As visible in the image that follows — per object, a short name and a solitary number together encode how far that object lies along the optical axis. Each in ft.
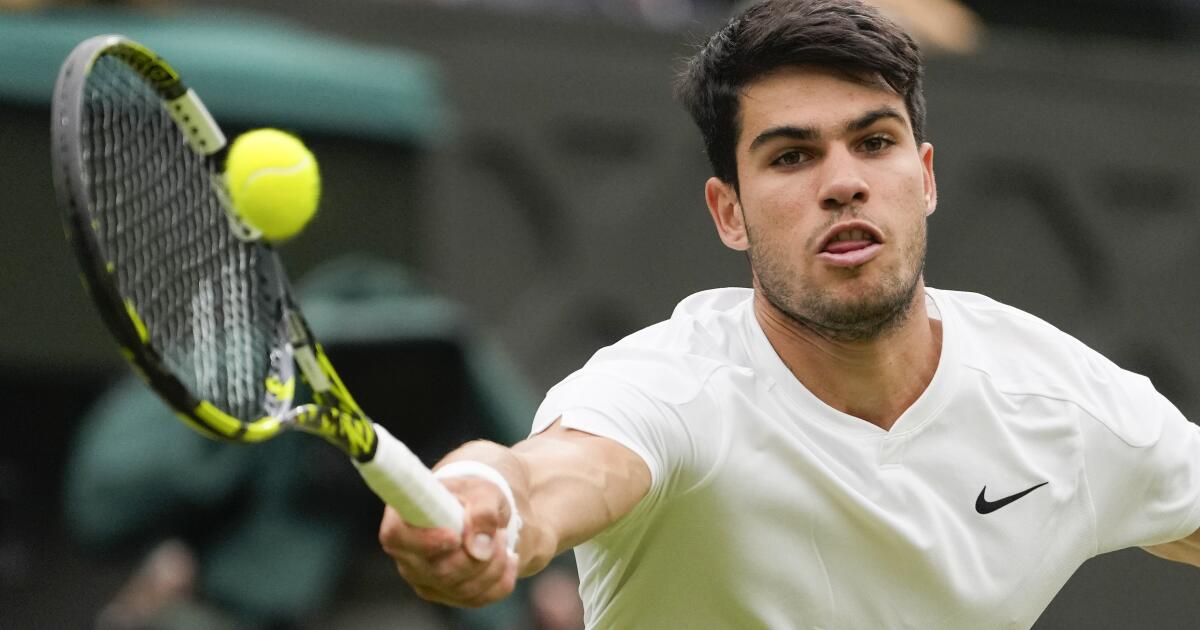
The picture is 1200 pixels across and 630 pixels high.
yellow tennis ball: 18.48
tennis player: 20.86
